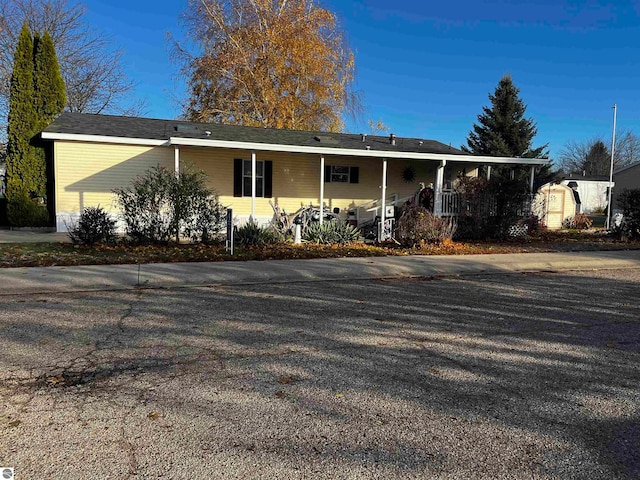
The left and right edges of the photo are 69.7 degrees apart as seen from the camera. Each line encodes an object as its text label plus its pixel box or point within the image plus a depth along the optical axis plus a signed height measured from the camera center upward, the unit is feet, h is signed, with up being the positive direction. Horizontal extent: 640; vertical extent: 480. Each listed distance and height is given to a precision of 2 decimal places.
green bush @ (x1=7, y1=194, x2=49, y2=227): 56.03 -0.64
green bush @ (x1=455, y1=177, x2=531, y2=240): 48.20 +0.66
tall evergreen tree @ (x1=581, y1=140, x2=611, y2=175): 211.20 +25.28
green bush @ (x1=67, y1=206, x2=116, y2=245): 36.88 -1.73
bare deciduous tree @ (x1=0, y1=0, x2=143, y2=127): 77.71 +26.50
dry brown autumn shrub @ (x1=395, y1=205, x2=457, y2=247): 41.06 -1.47
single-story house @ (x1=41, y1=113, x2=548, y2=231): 48.98 +5.74
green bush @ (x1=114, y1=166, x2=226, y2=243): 36.99 +0.01
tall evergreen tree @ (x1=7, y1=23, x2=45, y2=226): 56.44 +8.28
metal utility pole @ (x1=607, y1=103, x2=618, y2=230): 72.42 +12.97
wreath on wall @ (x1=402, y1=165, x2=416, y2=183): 62.23 +5.20
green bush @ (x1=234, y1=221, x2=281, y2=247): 38.40 -2.23
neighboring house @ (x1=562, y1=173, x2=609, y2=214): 155.94 +7.10
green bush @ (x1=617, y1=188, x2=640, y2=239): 49.49 +0.02
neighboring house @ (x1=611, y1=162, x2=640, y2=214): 102.00 +8.39
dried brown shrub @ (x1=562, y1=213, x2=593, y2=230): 72.79 -1.39
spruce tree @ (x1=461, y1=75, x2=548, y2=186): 126.11 +24.77
